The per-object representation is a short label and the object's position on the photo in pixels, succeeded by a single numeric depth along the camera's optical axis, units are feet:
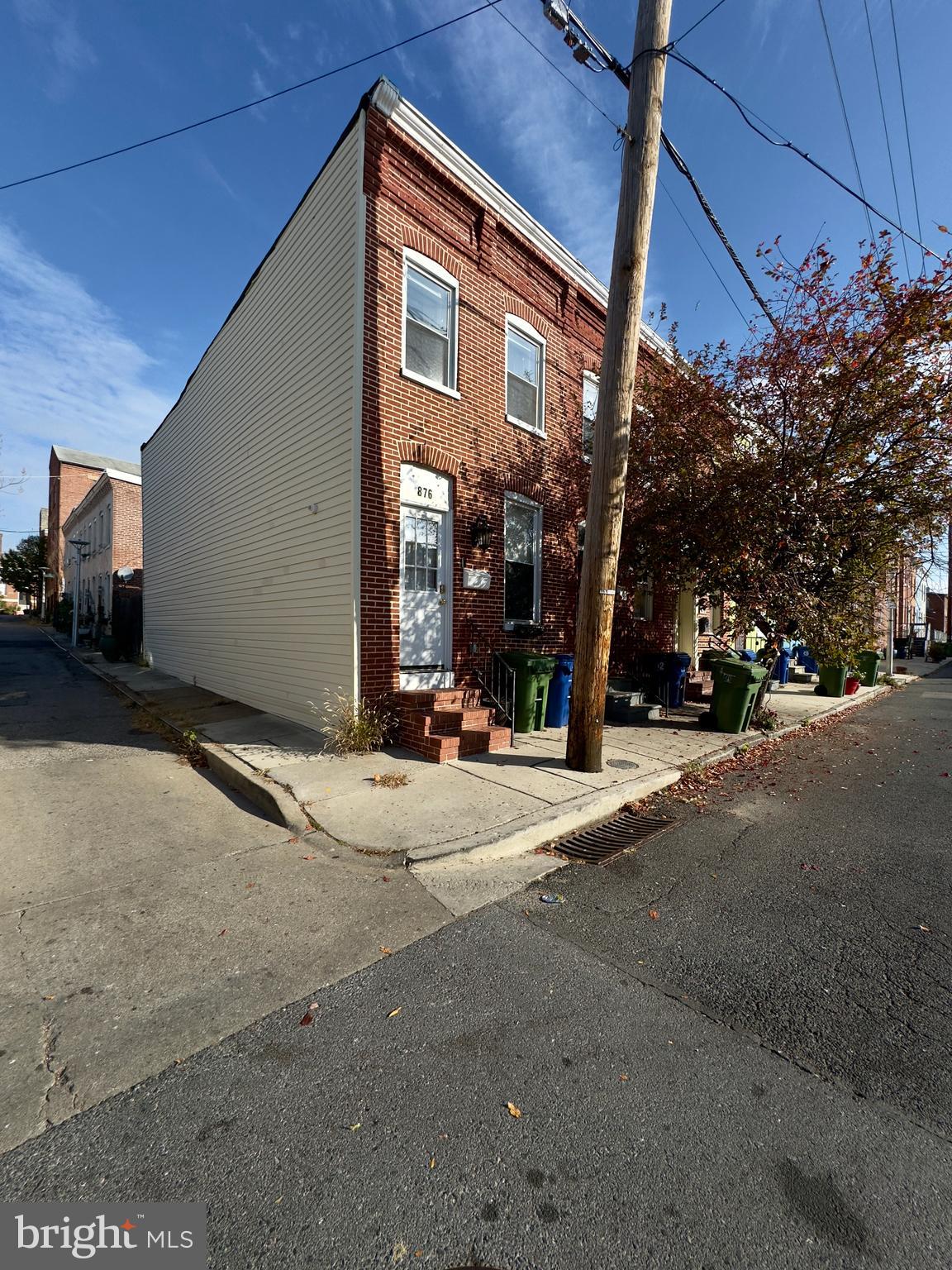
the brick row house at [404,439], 23.67
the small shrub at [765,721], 31.78
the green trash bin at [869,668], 54.19
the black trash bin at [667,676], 36.37
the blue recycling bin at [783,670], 52.85
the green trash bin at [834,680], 46.78
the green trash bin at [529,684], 25.85
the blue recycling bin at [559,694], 28.07
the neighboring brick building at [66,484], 127.24
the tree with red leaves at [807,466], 24.79
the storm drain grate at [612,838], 14.40
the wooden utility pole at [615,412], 18.63
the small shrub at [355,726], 22.09
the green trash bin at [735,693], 29.60
